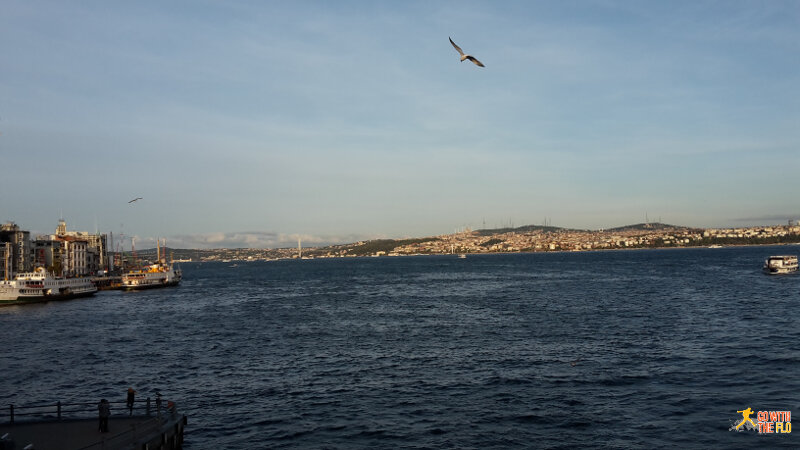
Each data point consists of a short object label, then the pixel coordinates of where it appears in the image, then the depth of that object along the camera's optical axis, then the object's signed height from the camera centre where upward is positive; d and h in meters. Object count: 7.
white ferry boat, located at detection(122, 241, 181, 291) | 147.62 -7.27
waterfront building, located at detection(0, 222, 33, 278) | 161.75 +4.11
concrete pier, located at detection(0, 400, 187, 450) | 21.52 -7.60
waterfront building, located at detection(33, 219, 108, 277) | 175.62 +0.64
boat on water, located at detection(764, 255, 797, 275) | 123.95 -9.33
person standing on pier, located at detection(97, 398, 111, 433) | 22.44 -6.54
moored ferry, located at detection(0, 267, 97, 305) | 110.94 -6.78
